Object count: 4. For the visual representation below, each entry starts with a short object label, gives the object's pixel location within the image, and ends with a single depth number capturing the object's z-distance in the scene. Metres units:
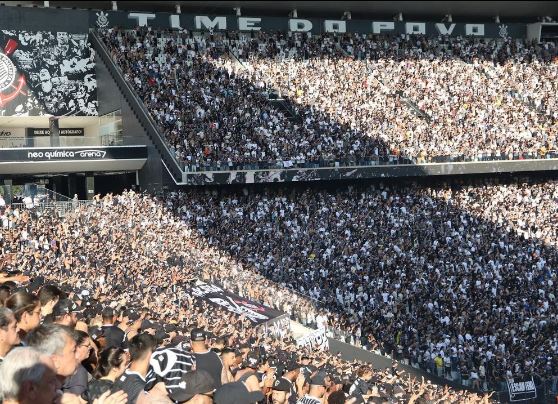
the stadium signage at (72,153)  35.06
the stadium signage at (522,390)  26.09
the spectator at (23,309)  6.78
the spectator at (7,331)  5.95
